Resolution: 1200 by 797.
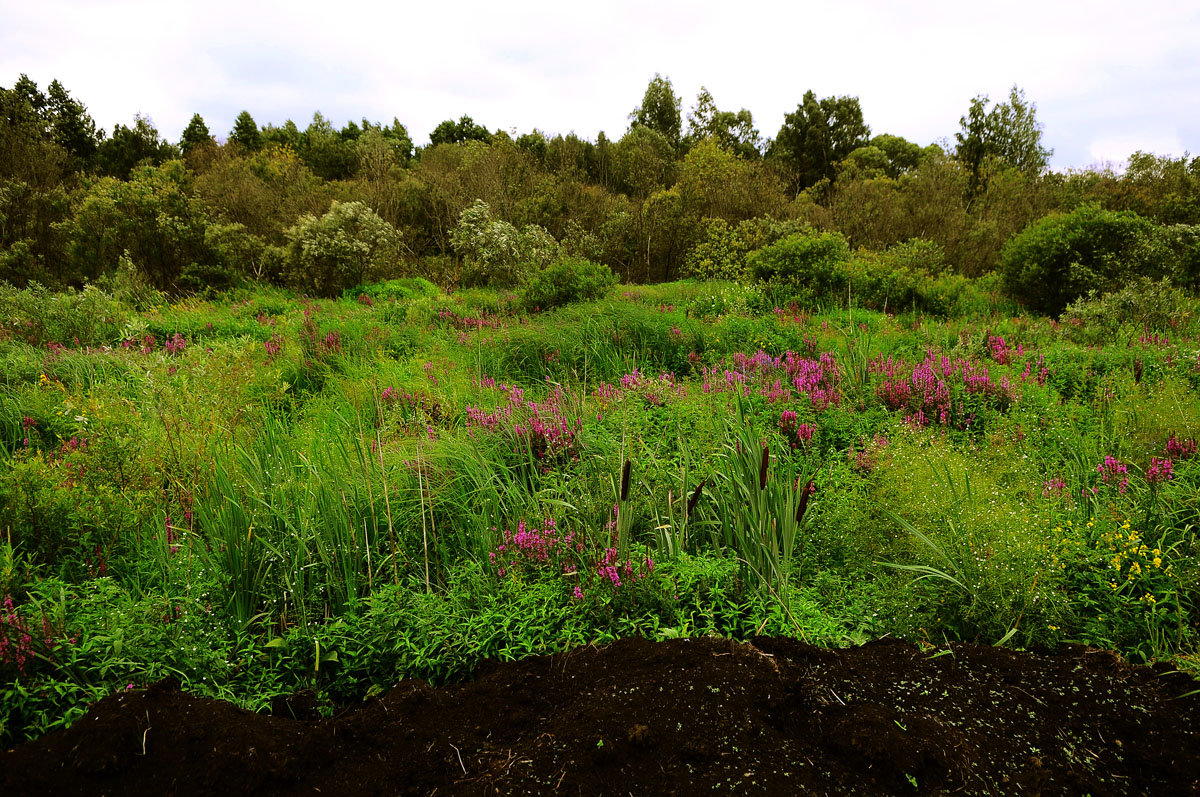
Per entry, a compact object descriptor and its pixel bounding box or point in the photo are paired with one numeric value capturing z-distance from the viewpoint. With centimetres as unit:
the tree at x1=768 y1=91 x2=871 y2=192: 3559
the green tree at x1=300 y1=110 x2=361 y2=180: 2883
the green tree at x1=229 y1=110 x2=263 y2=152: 3127
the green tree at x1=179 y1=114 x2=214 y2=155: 3125
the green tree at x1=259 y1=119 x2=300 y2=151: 3030
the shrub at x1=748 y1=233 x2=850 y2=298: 1107
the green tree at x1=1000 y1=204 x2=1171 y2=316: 1068
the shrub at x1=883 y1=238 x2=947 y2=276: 1354
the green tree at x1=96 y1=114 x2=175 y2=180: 2749
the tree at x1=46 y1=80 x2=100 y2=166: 2766
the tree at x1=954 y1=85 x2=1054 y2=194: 2602
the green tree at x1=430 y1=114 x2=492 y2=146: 3756
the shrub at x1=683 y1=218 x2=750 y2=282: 1564
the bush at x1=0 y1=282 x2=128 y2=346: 870
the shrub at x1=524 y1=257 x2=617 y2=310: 1116
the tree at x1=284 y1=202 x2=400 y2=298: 1430
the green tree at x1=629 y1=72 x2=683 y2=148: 3512
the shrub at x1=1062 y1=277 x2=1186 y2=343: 848
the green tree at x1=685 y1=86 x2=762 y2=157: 3300
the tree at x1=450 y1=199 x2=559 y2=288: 1501
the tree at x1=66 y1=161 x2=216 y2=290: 1568
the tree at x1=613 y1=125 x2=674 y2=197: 2419
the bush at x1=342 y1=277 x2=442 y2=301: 1345
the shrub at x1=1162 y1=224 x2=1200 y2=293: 1073
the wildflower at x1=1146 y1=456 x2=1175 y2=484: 350
